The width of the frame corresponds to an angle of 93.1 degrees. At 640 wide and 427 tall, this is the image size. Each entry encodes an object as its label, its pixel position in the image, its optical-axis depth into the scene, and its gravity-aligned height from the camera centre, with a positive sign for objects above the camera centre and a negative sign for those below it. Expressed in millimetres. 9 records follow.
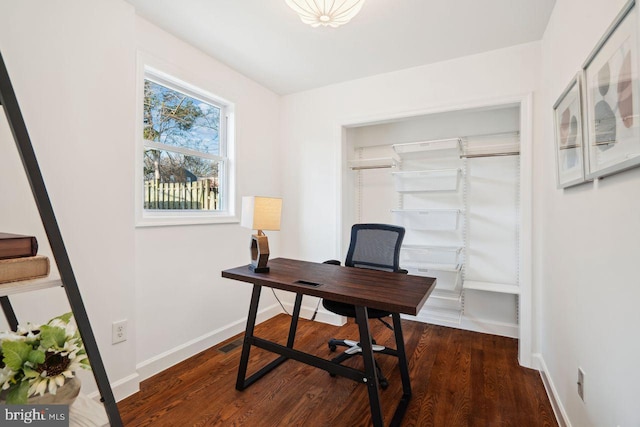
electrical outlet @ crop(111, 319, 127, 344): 1851 -726
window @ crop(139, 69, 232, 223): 2262 +514
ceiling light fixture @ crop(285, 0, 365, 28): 1559 +1086
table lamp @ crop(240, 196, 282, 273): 1993 -41
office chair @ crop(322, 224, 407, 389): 2221 -315
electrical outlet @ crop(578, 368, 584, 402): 1382 -768
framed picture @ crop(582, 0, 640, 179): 927 +413
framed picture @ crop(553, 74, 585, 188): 1411 +421
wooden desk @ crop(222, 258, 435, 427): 1480 -396
